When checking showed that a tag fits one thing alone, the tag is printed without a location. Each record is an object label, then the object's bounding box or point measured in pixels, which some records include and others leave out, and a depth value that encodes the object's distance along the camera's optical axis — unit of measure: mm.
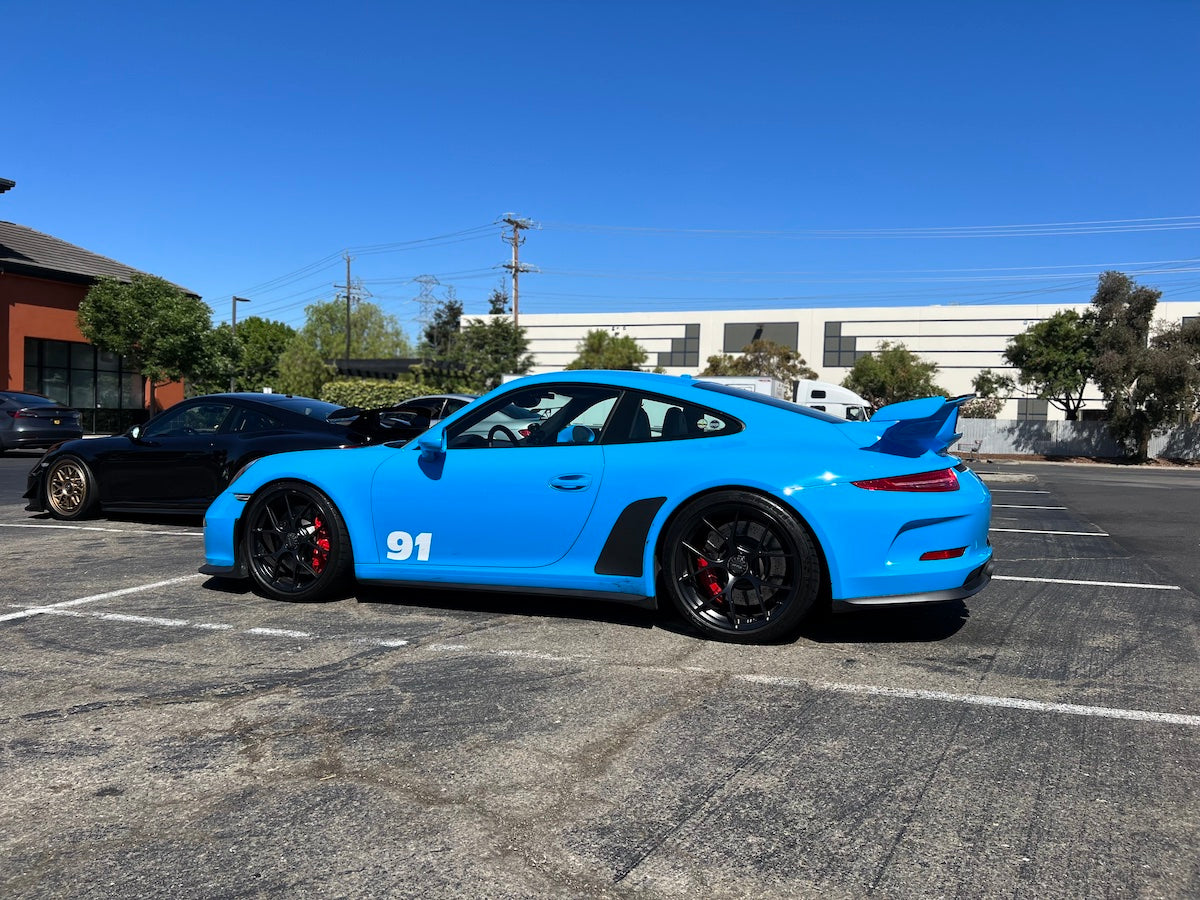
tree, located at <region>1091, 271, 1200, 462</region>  36156
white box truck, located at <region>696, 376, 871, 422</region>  22195
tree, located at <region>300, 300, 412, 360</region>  94250
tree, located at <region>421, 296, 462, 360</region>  86500
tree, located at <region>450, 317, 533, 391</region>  44219
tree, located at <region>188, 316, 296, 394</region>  36000
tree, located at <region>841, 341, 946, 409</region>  55438
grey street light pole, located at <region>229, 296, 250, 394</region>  37156
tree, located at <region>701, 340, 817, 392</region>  53344
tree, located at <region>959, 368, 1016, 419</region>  48031
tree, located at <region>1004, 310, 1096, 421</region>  41375
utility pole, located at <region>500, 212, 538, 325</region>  52750
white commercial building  71062
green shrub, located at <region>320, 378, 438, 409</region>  36531
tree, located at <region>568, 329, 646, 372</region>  58531
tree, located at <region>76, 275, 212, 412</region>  32781
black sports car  8656
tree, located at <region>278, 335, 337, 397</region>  46456
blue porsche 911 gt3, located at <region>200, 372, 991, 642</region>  4344
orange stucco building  31406
